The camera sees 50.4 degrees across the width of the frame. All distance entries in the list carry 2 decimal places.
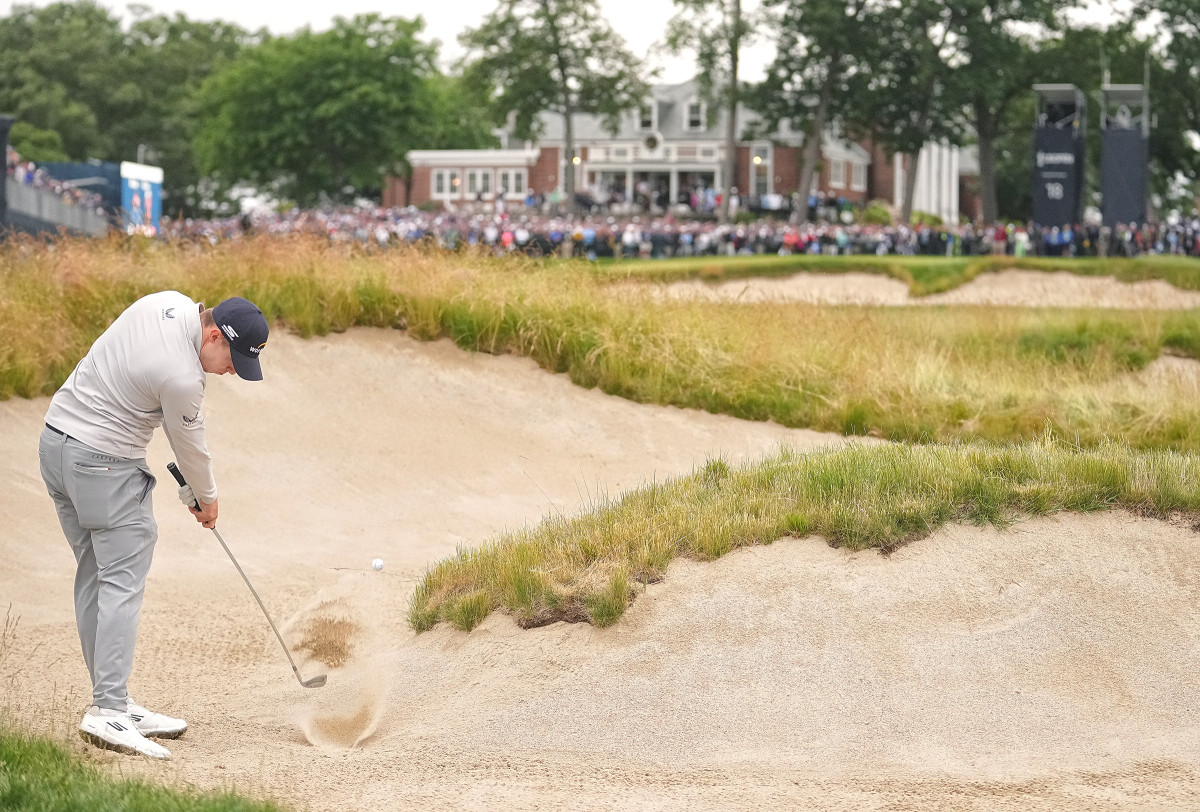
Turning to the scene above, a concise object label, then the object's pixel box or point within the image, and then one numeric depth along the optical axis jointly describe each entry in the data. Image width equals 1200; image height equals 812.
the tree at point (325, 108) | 71.38
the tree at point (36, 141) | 78.94
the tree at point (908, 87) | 54.25
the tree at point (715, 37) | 53.72
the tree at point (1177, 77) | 59.12
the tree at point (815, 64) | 53.56
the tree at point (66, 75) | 85.62
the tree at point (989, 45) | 54.34
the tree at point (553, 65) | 59.06
